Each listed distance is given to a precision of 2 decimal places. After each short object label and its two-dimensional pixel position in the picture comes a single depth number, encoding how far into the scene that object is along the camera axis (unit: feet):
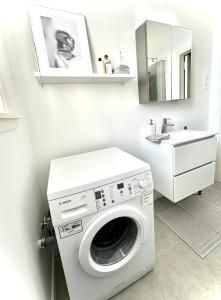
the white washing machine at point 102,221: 2.44
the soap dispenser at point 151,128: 5.33
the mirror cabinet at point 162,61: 4.69
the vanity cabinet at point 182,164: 4.40
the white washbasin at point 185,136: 4.39
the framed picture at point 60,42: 3.52
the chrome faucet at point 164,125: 5.63
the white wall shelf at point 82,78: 3.59
